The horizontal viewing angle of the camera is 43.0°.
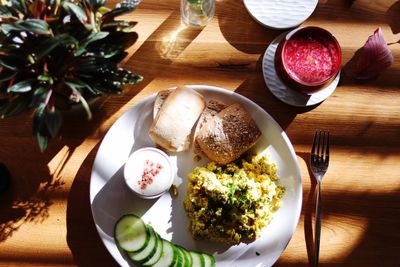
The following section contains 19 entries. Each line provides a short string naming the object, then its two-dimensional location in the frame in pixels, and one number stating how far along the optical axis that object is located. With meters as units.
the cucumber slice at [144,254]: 1.54
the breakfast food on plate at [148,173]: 1.54
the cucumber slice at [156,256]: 1.54
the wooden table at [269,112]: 1.62
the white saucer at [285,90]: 1.66
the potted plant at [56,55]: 1.28
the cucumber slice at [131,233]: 1.55
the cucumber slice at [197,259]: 1.57
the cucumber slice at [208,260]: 1.58
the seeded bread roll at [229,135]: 1.57
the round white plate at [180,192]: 1.58
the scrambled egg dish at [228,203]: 1.55
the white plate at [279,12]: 1.69
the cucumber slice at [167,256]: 1.55
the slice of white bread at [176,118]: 1.57
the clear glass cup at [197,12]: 1.64
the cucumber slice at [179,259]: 1.55
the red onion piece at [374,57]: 1.67
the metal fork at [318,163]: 1.62
